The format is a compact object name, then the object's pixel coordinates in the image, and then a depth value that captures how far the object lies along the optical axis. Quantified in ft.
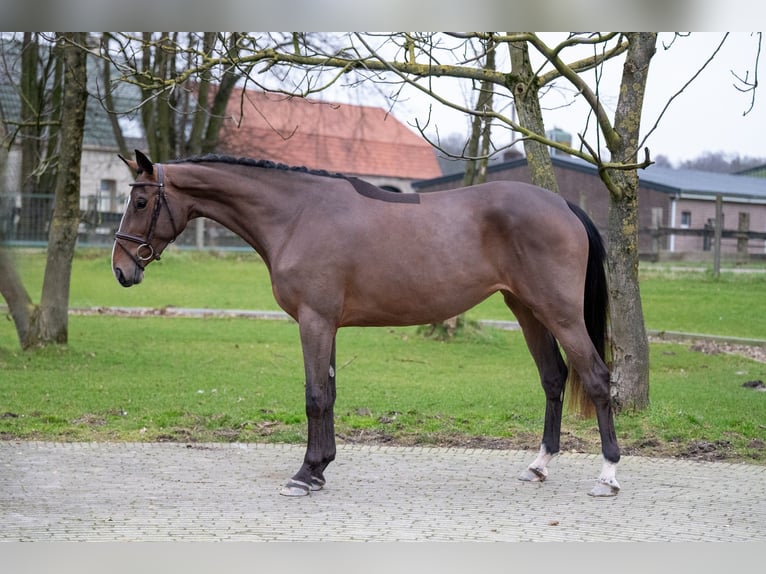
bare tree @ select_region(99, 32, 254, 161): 69.77
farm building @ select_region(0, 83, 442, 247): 83.92
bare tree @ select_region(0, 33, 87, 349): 38.14
